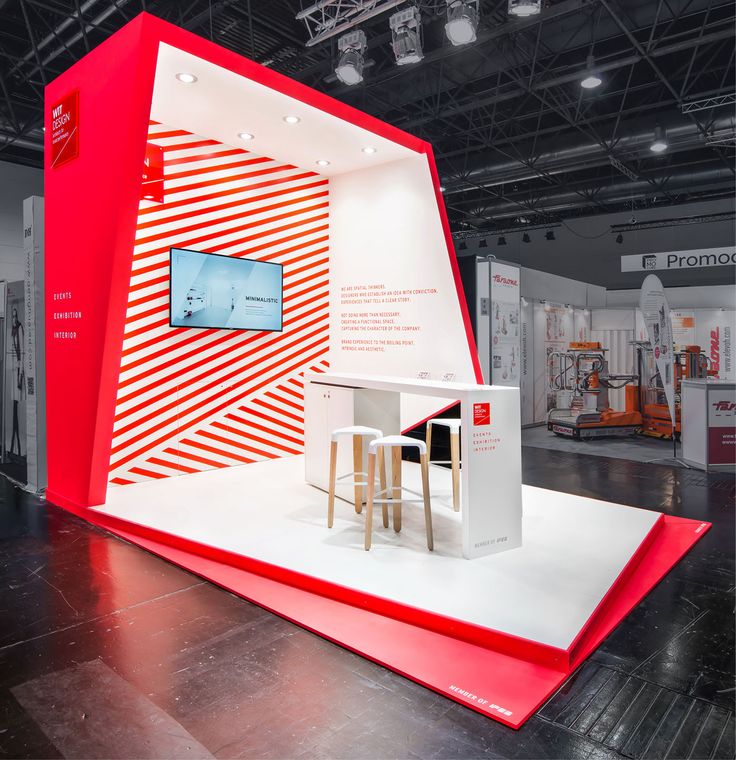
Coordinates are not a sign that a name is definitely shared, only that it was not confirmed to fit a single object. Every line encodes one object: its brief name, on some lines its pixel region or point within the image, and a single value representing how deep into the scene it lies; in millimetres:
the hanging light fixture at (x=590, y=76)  7047
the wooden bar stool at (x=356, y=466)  3885
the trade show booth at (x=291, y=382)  2842
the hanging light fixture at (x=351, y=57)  6320
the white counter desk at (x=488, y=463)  3271
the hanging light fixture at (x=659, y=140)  8711
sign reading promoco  12086
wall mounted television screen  5246
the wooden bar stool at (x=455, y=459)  4301
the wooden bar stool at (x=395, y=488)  3396
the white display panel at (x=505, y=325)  8914
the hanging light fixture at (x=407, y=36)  5902
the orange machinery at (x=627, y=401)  9023
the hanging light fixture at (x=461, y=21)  5547
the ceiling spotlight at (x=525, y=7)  5309
